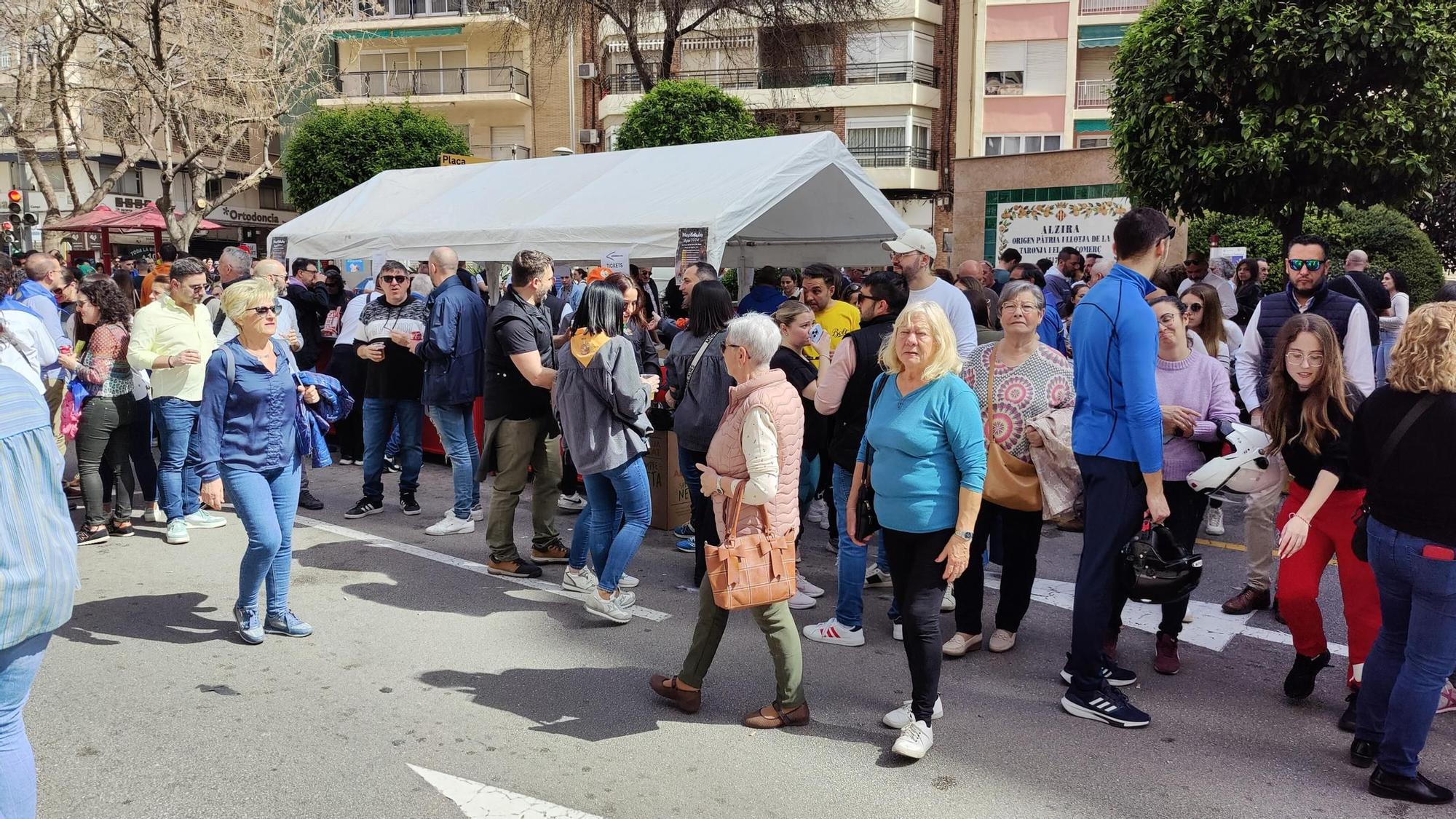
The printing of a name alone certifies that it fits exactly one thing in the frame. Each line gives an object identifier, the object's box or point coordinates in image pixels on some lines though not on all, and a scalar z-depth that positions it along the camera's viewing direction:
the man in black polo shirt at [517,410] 6.17
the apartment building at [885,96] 33.53
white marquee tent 9.75
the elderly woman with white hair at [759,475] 4.08
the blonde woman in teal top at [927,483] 3.88
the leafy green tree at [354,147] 34.06
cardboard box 7.38
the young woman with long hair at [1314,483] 4.15
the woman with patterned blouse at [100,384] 6.93
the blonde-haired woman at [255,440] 4.87
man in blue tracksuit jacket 4.01
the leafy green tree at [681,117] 26.44
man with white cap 6.61
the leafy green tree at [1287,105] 10.94
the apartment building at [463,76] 38.81
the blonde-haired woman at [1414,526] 3.46
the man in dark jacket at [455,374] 7.26
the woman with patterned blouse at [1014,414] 4.85
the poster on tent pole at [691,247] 9.18
